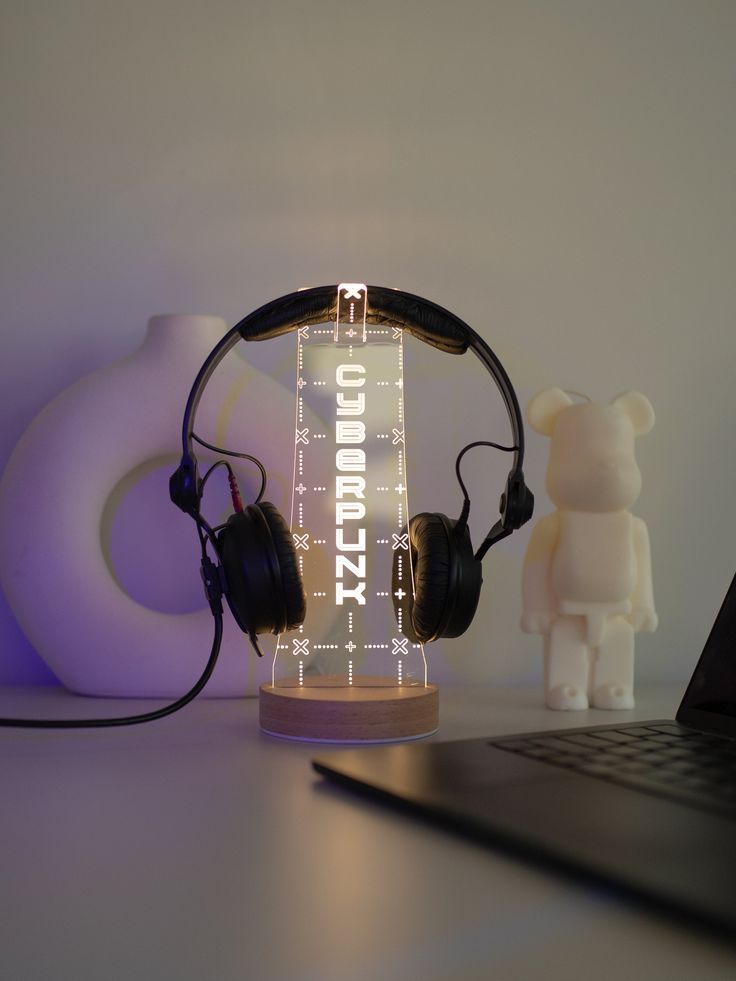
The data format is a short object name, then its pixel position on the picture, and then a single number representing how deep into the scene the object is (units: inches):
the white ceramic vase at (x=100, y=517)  37.3
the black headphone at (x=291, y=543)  29.4
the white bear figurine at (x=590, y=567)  36.4
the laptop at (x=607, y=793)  16.2
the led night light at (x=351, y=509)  32.5
